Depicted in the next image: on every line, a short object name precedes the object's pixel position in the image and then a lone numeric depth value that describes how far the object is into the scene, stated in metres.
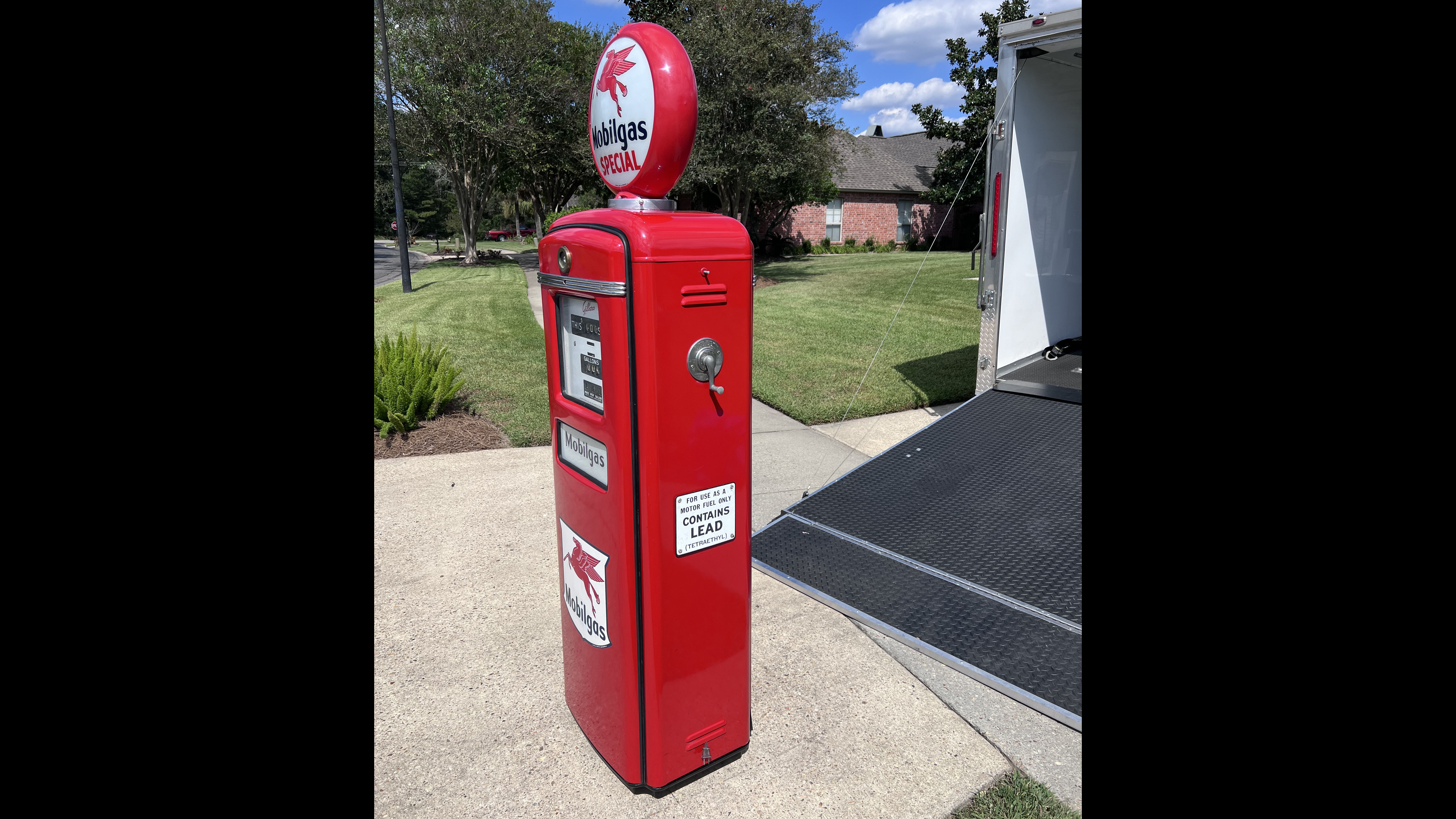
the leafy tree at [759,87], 17.05
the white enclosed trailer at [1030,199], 5.75
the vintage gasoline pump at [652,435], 2.36
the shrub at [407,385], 6.67
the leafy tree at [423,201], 60.06
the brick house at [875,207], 33.19
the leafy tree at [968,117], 26.89
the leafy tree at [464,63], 22.70
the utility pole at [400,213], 15.66
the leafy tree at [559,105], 22.39
